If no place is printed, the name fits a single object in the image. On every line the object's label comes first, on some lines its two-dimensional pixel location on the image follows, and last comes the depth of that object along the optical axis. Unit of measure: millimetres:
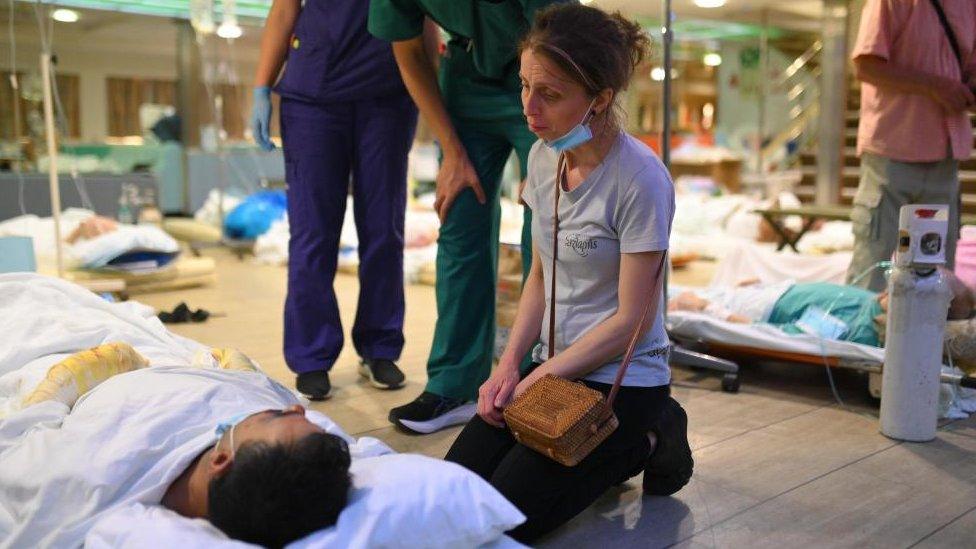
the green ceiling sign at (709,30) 8848
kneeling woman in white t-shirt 1521
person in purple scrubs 2393
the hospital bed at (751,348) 2398
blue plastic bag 5867
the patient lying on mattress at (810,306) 2545
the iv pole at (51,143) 3674
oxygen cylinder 2062
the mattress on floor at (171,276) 4111
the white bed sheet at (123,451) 1286
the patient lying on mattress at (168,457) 1185
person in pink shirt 2652
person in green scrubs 2084
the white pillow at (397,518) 1187
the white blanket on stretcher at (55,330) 1915
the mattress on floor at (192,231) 6172
